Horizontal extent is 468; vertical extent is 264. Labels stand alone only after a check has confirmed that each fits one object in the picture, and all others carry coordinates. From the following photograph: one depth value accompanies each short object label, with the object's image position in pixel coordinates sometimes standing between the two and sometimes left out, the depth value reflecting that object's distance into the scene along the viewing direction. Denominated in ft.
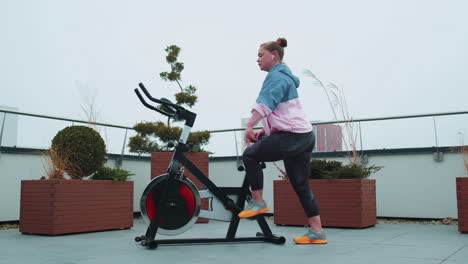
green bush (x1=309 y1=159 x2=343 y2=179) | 16.39
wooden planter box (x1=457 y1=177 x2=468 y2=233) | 13.43
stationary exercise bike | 10.30
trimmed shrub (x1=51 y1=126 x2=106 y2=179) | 14.65
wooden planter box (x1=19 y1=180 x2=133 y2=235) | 13.30
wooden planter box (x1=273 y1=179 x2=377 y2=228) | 15.30
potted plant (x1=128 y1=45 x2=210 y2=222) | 18.70
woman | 9.93
